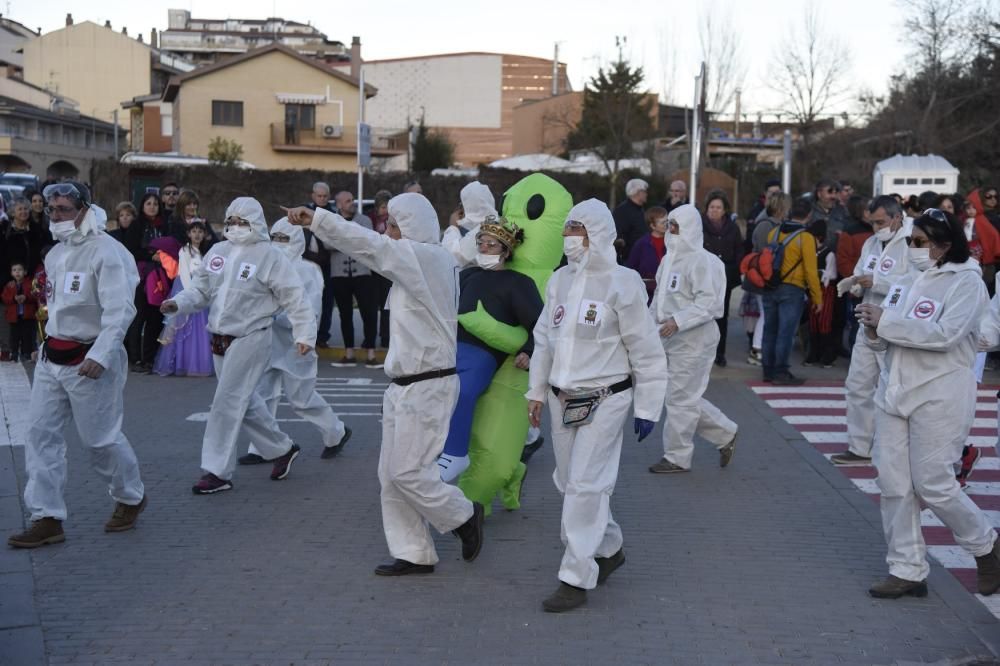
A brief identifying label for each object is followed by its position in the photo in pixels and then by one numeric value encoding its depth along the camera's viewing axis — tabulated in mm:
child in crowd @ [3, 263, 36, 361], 14312
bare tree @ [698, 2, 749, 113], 46950
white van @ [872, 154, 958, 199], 21172
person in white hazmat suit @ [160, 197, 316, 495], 8234
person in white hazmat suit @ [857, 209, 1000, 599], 6035
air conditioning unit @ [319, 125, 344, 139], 58969
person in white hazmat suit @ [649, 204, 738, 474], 9055
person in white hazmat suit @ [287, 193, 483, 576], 6238
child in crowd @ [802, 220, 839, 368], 14438
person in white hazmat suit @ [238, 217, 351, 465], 9344
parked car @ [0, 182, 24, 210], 31219
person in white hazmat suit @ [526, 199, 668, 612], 5934
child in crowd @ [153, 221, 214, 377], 13852
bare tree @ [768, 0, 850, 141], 44156
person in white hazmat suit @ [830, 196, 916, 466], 9414
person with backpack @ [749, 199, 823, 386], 12773
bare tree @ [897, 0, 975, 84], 36062
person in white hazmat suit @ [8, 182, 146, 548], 6977
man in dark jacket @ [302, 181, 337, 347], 14375
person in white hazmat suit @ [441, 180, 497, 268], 7986
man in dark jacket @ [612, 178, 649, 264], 14070
